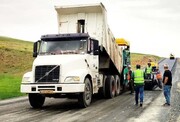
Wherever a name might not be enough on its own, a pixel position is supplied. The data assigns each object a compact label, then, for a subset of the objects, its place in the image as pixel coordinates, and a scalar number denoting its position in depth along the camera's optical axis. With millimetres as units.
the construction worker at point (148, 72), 24000
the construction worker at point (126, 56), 22552
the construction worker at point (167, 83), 15619
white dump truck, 14086
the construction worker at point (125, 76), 21875
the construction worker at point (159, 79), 24016
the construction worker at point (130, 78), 21508
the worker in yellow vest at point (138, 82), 15625
